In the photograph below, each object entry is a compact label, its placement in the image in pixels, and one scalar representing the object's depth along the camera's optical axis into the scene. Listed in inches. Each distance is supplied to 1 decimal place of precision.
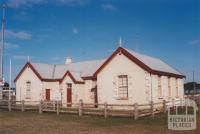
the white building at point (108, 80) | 1142.3
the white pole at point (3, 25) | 1602.4
